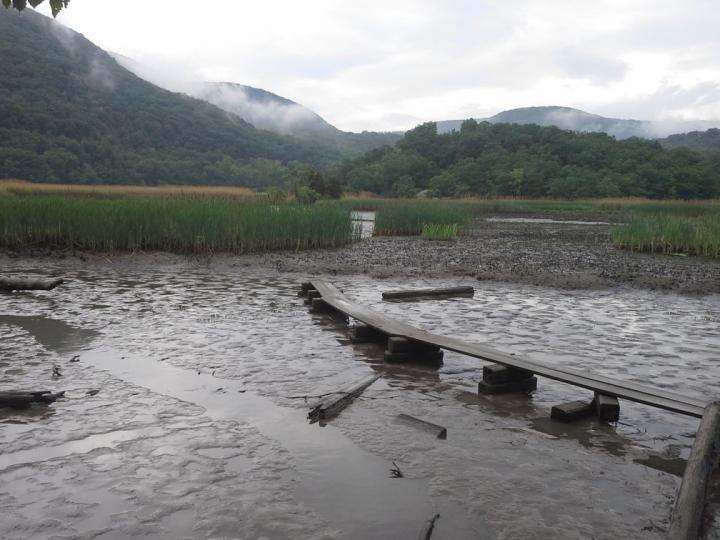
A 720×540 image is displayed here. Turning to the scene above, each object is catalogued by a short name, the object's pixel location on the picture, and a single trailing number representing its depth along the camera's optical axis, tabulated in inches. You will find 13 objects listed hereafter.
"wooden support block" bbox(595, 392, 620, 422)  164.4
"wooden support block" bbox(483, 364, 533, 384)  185.5
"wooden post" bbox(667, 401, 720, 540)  98.7
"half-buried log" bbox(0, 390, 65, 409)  159.3
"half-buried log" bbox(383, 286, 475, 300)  351.3
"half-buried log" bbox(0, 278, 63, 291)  317.1
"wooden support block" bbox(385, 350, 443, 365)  221.9
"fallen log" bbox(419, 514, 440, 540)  102.6
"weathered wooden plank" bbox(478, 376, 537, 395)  185.8
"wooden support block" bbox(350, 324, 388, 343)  249.8
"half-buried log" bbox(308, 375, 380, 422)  163.2
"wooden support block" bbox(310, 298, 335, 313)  312.7
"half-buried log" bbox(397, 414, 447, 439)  153.3
